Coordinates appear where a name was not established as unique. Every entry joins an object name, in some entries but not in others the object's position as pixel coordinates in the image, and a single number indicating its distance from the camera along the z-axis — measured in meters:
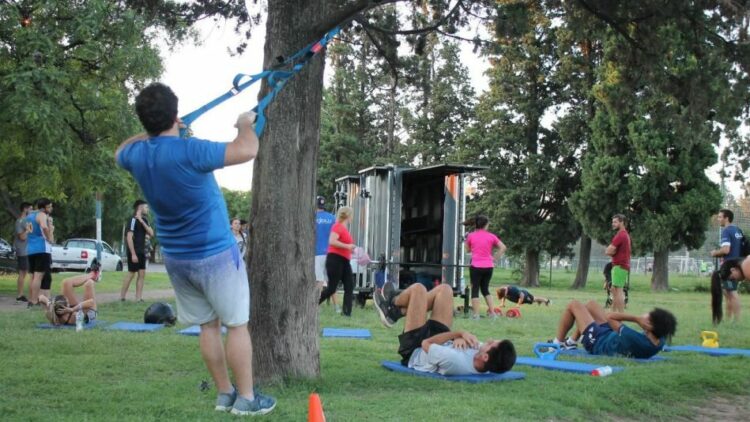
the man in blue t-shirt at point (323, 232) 13.96
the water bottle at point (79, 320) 9.70
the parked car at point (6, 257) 33.26
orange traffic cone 3.73
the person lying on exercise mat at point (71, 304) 9.98
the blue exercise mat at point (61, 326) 9.84
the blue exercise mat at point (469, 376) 6.61
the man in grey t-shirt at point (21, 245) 14.31
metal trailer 15.52
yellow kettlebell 9.88
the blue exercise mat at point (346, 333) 9.63
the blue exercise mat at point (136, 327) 9.80
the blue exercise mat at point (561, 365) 7.33
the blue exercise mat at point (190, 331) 9.45
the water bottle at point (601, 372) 7.07
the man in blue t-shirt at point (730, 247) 12.81
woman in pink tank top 13.32
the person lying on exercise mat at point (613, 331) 8.28
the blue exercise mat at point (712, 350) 9.15
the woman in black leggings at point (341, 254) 12.88
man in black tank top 14.10
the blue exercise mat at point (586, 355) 8.39
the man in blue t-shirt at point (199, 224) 4.52
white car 35.28
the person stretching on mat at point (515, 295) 16.27
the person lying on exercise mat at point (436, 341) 6.62
